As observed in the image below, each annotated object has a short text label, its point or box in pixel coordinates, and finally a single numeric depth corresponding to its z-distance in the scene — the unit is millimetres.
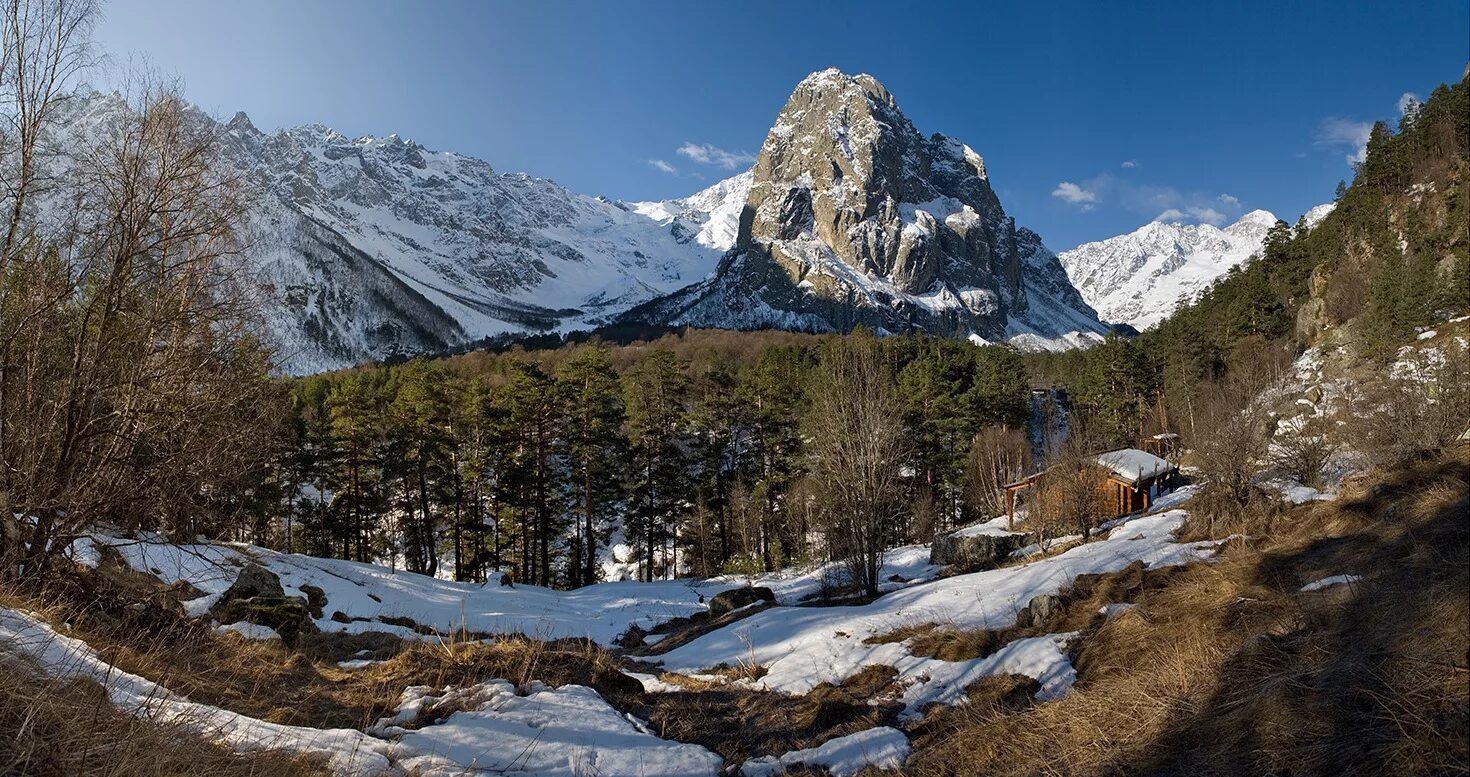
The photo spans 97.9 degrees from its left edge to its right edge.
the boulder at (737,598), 17938
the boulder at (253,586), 9523
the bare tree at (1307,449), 14242
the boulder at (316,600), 13719
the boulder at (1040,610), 9102
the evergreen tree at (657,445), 32062
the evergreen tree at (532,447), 28891
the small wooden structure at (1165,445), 39312
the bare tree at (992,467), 33500
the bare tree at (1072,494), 21453
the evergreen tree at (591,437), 29156
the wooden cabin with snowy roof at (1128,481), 28938
